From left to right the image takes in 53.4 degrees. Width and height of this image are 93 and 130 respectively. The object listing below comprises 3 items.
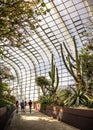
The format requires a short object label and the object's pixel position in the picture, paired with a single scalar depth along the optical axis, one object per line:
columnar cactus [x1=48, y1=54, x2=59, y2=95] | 8.42
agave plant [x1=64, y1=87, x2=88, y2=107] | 5.42
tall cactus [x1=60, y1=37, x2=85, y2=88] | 6.02
